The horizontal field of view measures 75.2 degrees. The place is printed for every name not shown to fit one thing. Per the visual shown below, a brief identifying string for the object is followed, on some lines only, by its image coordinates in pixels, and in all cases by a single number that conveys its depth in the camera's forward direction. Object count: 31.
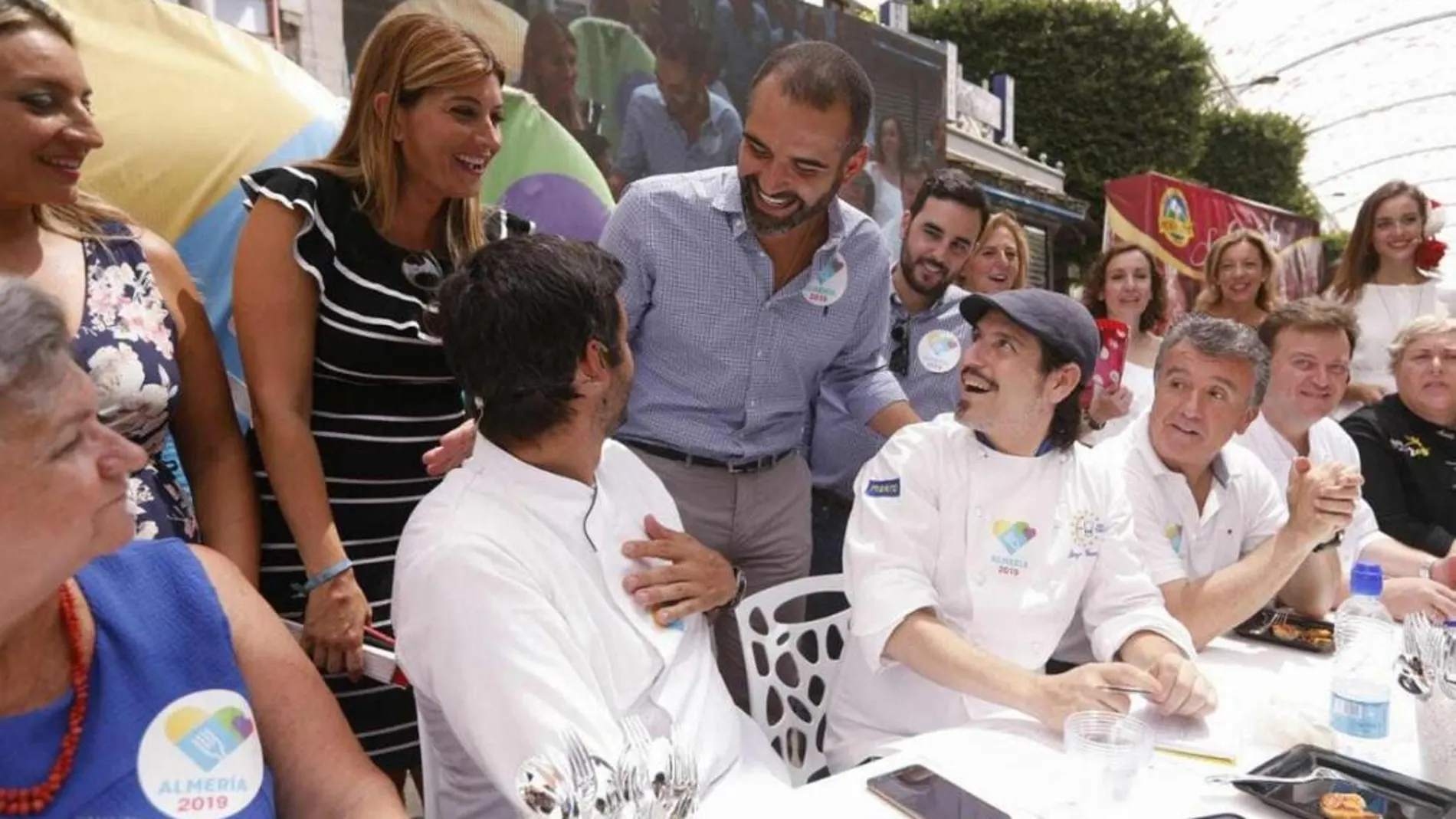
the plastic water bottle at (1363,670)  1.66
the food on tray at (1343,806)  1.36
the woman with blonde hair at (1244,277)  4.45
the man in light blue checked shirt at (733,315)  2.41
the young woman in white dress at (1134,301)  4.17
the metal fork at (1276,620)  2.39
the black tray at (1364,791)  1.39
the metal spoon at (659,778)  0.94
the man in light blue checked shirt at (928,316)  3.14
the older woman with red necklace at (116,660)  1.01
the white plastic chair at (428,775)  1.58
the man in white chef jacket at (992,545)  1.94
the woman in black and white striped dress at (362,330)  1.83
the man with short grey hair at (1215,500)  2.16
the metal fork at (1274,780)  1.45
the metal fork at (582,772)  0.89
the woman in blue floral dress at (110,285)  1.59
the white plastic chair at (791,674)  2.20
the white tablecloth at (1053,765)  1.40
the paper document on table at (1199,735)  1.61
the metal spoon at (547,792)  0.88
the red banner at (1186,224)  12.45
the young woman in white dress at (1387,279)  4.33
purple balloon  3.55
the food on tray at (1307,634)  2.29
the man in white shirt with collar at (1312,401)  2.93
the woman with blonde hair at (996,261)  3.92
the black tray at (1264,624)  2.32
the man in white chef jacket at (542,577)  1.32
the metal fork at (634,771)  0.92
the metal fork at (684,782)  0.96
